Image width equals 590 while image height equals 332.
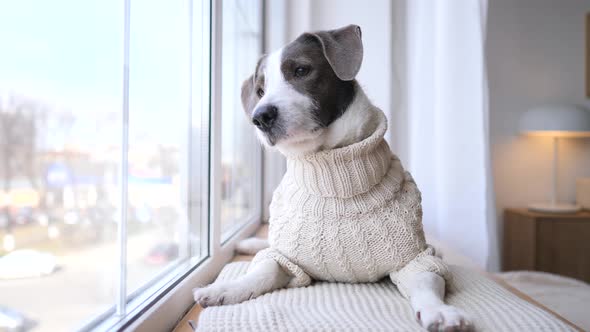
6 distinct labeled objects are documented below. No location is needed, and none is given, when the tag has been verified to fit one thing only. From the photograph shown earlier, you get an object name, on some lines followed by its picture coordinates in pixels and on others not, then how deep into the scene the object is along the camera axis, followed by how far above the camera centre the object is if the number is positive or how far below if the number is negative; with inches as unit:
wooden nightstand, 109.4 -17.8
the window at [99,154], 19.2 +1.0
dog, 37.1 +5.6
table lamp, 110.8 +11.9
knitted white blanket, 27.5 -9.7
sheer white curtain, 83.4 +9.0
